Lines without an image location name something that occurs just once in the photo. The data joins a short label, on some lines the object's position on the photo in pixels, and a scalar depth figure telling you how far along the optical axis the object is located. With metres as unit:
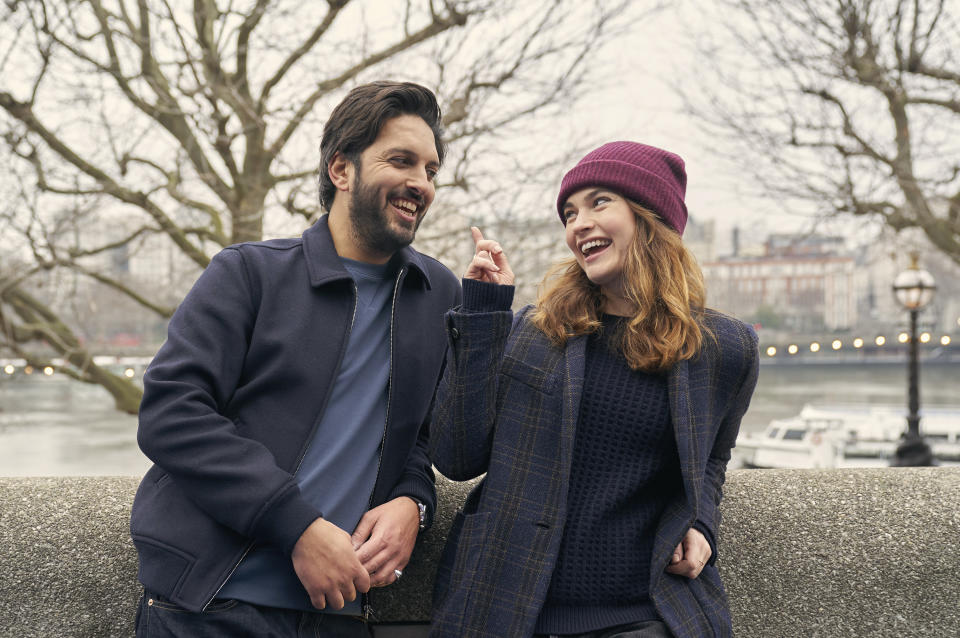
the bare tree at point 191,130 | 7.14
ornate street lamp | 12.75
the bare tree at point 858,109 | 10.12
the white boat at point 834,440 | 27.70
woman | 1.89
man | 1.67
